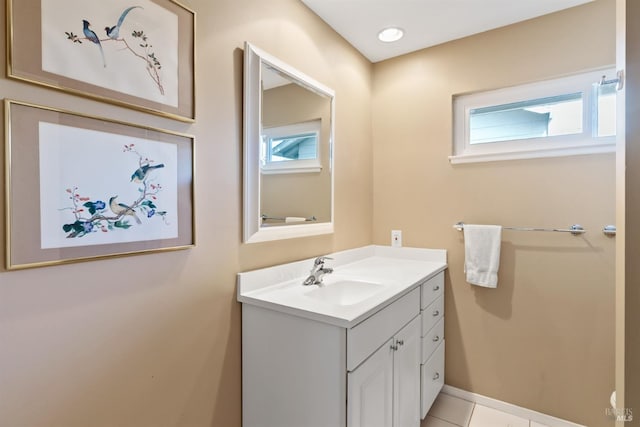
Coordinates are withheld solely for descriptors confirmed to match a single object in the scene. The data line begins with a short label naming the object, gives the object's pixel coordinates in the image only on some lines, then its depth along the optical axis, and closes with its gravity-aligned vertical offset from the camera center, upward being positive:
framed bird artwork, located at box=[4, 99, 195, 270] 0.78 +0.06
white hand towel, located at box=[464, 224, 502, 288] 1.88 -0.29
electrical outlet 2.30 -0.23
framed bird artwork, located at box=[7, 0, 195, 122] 0.79 +0.47
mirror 1.39 +0.29
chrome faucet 1.59 -0.34
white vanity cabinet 1.11 -0.59
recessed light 1.97 +1.12
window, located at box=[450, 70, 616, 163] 1.70 +0.53
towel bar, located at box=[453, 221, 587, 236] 1.71 -0.13
